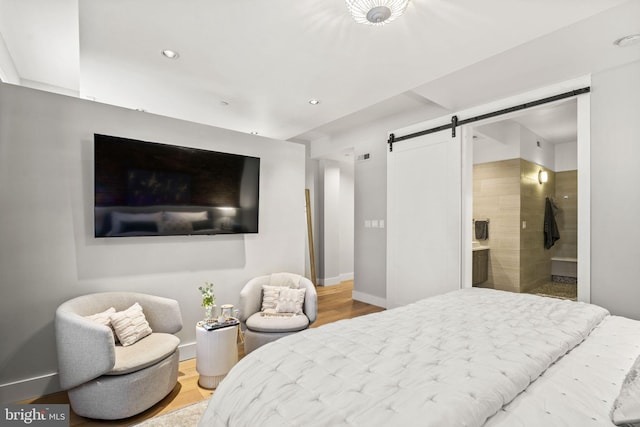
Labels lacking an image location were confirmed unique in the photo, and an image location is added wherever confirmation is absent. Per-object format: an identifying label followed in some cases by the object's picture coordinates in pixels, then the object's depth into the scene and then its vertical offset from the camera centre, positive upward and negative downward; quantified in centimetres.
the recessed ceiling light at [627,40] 236 +129
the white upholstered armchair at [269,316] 284 -102
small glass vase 268 -90
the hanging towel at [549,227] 581 -36
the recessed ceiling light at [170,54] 248 +129
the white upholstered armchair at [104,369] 199 -104
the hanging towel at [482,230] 539 -38
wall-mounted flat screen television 265 +22
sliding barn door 378 -10
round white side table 252 -118
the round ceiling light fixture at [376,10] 181 +121
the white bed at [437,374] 104 -68
